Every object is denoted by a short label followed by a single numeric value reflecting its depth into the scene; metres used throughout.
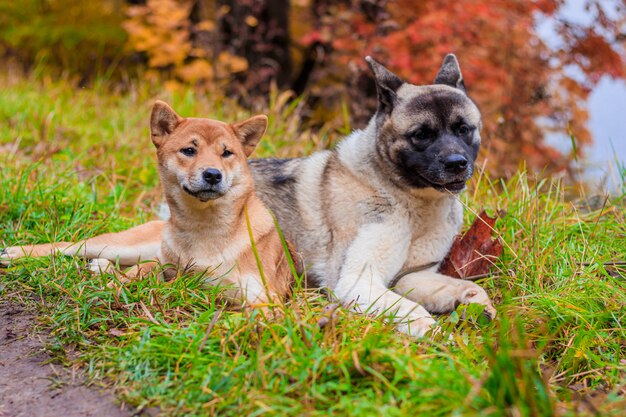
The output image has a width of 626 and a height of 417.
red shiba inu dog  3.90
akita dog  4.23
